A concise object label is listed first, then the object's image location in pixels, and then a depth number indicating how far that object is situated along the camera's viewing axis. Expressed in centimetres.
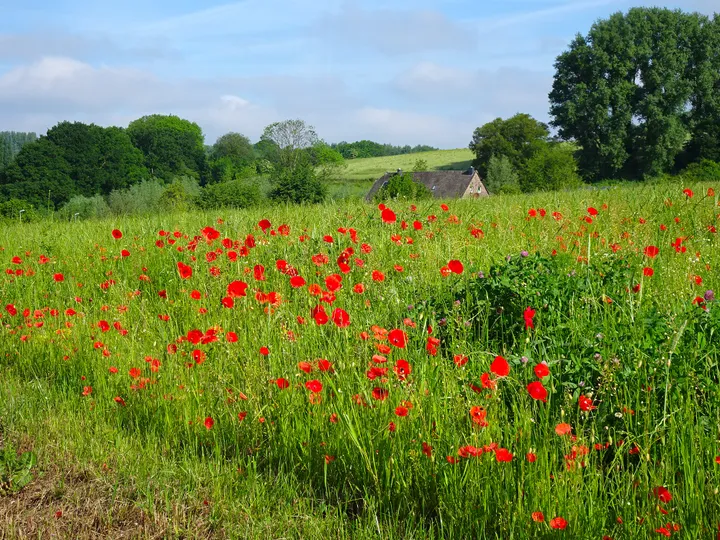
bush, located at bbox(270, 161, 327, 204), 2936
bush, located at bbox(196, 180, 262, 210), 3055
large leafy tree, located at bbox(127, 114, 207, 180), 8294
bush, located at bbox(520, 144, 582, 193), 3341
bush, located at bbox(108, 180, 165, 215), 4662
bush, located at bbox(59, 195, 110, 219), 4252
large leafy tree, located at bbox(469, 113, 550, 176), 6216
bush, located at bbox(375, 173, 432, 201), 2840
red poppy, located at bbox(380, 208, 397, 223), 436
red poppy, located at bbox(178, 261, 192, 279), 401
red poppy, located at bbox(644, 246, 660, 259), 365
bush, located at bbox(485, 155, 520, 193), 5699
